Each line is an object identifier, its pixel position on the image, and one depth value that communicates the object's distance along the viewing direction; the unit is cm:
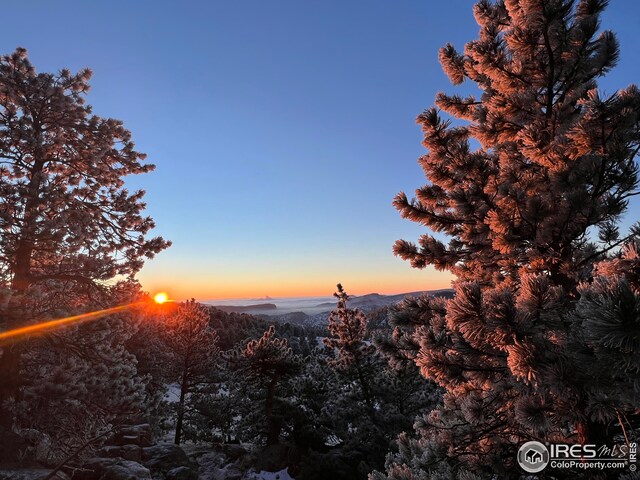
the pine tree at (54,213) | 834
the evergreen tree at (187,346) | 2291
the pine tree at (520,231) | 241
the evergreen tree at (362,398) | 1555
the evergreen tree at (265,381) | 1928
